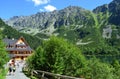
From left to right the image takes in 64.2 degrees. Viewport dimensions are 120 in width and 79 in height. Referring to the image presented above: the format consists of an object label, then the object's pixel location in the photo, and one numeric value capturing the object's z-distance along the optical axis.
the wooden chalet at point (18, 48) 47.20
